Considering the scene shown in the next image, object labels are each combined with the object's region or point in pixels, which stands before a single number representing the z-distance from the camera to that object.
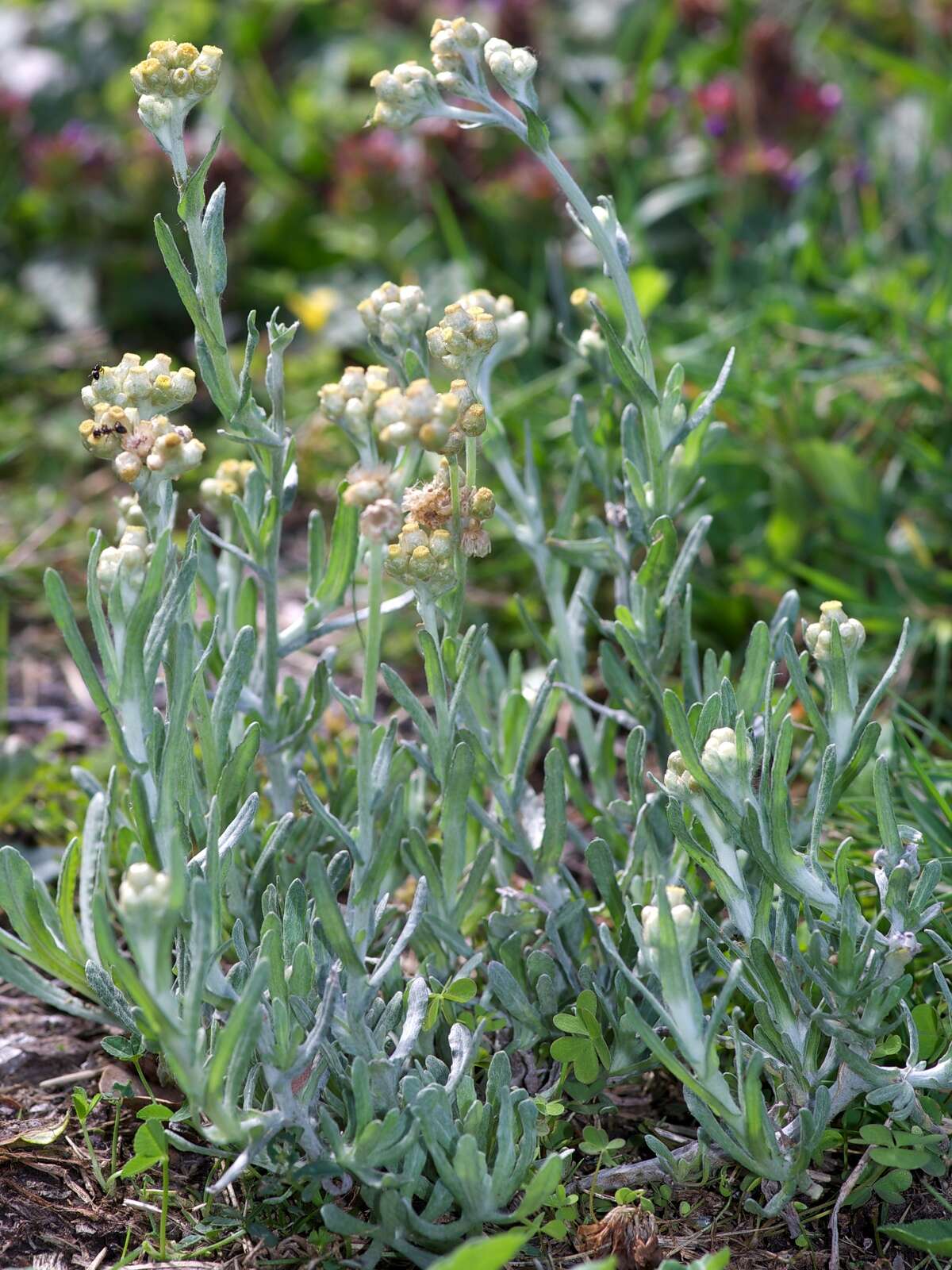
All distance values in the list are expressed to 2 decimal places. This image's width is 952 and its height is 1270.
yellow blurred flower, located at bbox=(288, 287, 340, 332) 1.10
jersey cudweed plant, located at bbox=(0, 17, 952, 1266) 0.67
